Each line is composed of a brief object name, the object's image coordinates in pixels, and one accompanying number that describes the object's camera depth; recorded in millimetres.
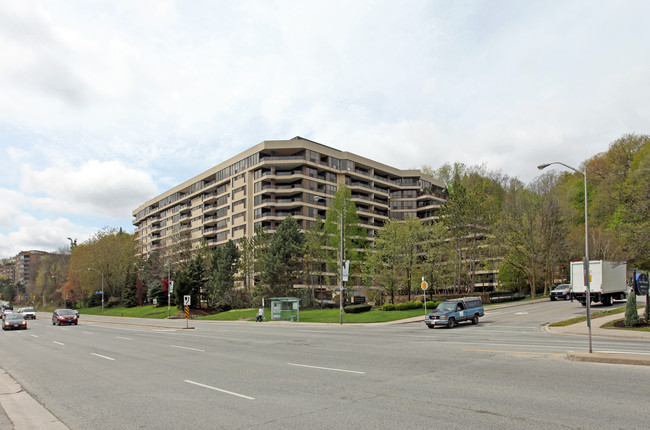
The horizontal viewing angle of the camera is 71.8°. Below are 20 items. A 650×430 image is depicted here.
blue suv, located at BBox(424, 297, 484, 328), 29906
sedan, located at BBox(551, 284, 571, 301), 50125
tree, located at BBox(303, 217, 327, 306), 58500
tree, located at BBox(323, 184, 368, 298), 57500
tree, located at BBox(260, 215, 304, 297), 58544
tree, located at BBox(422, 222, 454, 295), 50375
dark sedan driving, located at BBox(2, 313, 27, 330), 40781
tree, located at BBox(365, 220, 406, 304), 48969
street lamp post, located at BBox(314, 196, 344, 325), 37969
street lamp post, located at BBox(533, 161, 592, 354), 15227
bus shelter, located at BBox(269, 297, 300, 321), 45750
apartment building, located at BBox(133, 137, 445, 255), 83000
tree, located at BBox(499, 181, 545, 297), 55625
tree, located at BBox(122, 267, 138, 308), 94688
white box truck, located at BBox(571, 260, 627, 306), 32938
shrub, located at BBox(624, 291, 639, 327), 22875
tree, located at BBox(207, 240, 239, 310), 66625
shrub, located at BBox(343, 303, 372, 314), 44000
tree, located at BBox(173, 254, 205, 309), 65188
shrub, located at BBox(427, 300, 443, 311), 43394
